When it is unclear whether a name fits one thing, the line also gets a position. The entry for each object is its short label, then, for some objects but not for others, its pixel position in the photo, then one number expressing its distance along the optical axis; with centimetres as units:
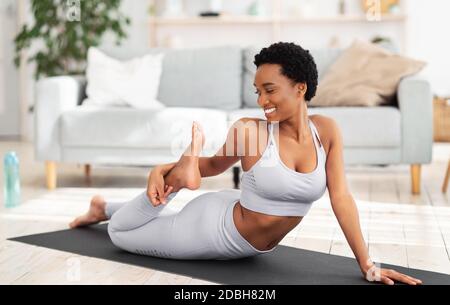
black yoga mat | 404
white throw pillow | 803
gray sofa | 726
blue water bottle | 663
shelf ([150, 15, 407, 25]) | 1196
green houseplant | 1094
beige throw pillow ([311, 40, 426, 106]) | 764
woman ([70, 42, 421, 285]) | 389
